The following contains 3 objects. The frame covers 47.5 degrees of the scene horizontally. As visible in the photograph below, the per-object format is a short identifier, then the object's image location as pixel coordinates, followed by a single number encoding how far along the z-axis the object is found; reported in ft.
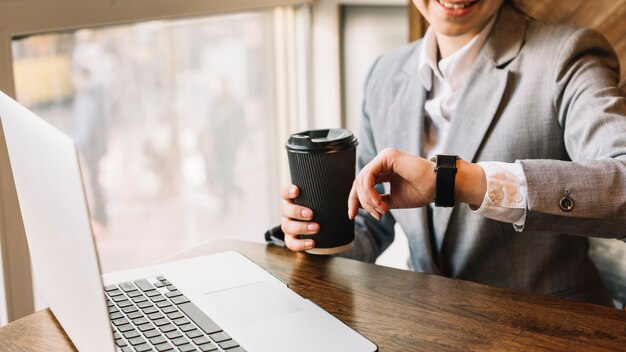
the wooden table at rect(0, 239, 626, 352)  3.03
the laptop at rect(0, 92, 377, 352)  2.41
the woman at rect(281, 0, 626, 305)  3.54
